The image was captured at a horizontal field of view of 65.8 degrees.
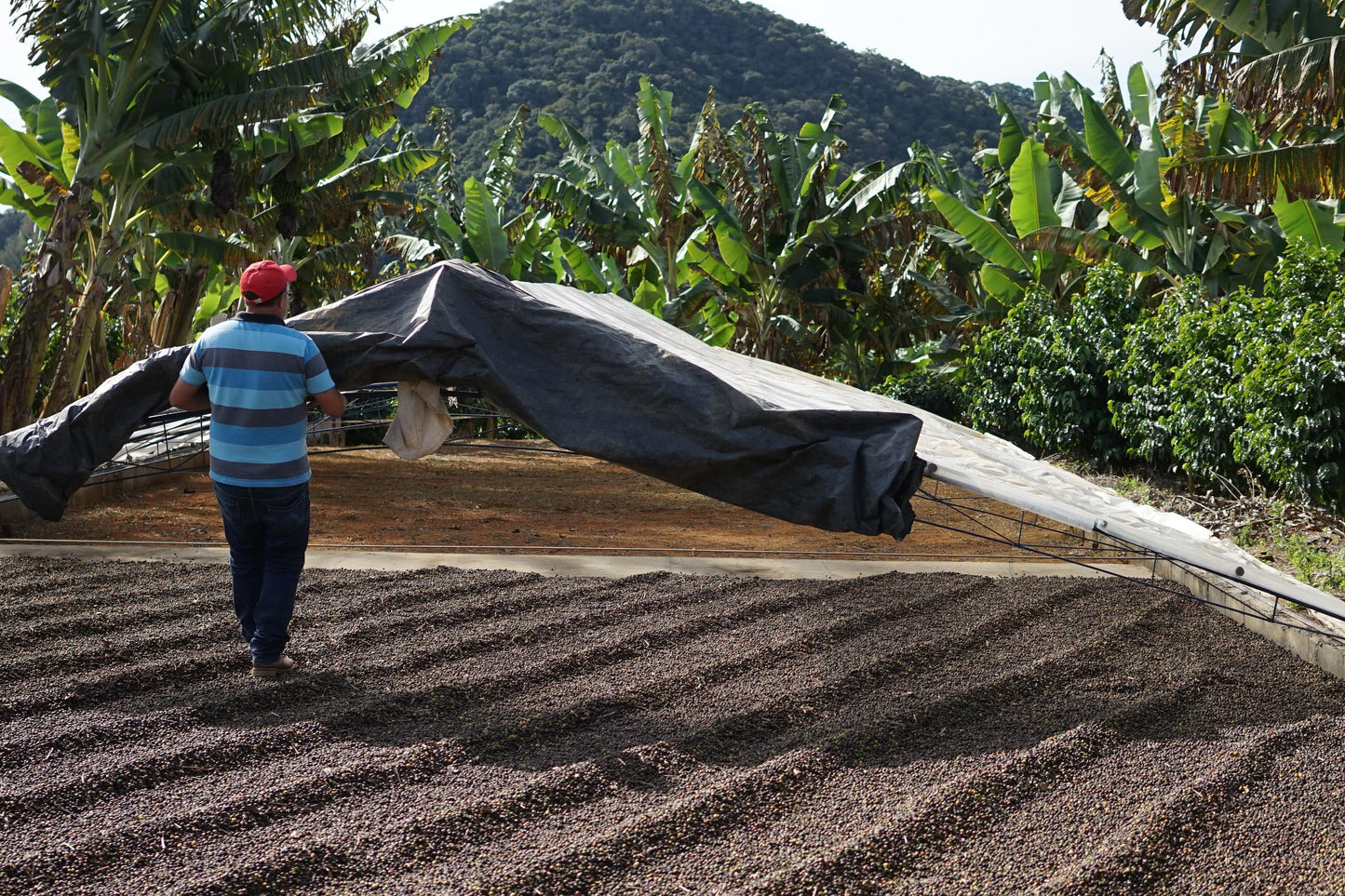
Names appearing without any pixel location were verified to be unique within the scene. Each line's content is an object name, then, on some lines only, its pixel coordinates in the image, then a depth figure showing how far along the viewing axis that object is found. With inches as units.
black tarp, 168.7
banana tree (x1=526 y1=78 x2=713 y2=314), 584.7
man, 159.3
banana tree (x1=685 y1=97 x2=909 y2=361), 580.7
